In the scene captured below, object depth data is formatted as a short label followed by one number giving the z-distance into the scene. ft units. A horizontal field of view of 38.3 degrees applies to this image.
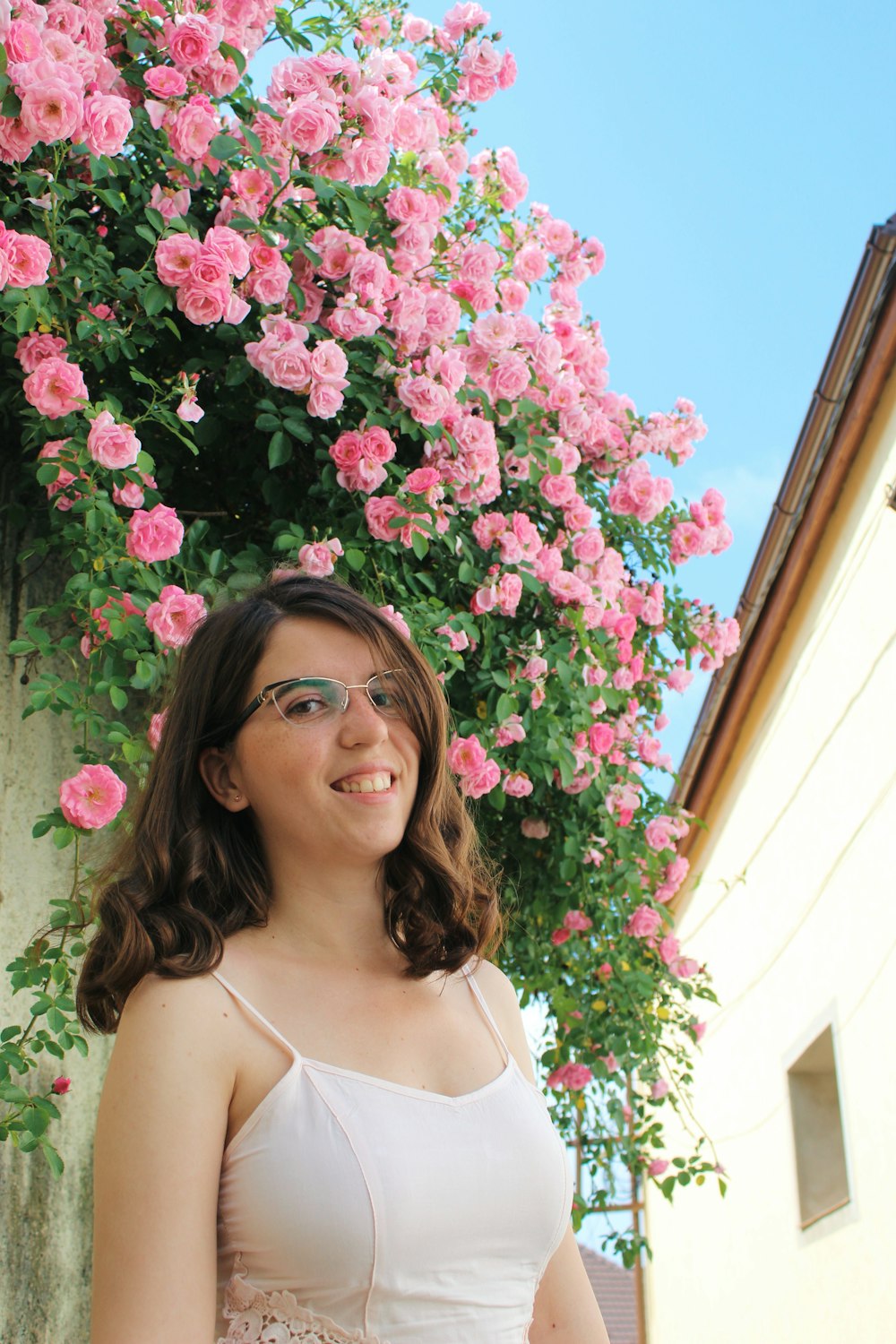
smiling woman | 4.33
